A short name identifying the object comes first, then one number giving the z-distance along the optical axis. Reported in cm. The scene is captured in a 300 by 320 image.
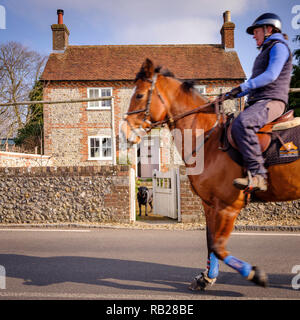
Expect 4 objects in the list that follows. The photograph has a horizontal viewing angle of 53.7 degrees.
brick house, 2078
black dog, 1024
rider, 316
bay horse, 322
